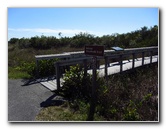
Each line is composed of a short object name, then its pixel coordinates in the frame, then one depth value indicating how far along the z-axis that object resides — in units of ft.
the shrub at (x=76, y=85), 17.93
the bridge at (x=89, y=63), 20.01
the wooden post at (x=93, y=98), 14.21
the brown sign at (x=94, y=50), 14.12
